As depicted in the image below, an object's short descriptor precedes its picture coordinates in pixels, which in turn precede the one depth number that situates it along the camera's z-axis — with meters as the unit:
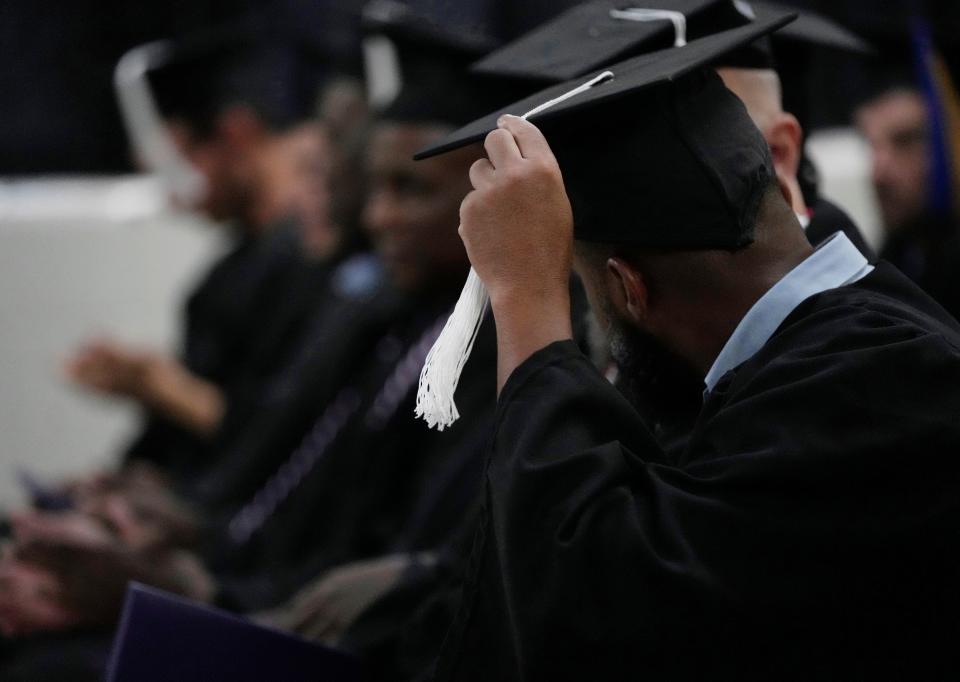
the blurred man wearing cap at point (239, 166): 9.52
